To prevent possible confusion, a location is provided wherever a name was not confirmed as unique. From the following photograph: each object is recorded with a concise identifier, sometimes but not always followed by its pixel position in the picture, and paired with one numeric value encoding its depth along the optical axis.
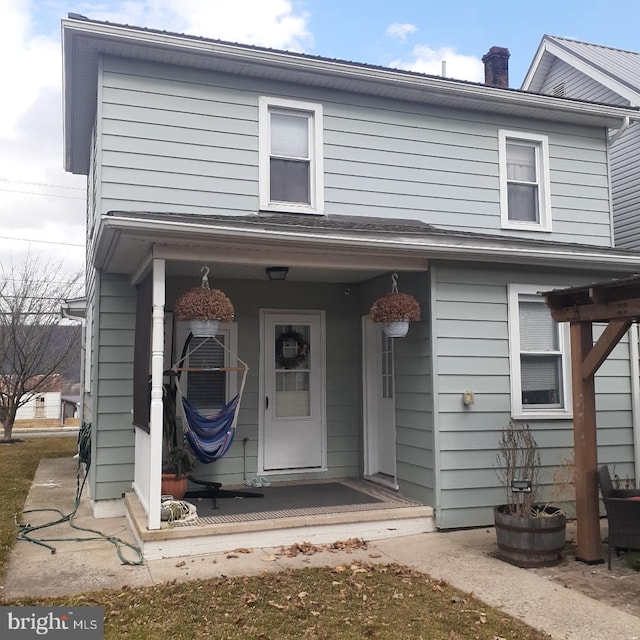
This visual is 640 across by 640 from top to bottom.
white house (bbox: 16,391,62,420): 33.75
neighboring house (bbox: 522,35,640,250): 10.95
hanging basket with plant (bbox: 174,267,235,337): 5.40
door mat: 5.71
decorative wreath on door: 7.53
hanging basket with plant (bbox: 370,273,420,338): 5.99
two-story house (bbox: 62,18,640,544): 6.00
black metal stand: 6.44
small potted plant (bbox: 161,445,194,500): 6.07
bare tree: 16.25
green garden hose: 5.24
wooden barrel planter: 4.95
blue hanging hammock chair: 6.21
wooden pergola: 4.94
